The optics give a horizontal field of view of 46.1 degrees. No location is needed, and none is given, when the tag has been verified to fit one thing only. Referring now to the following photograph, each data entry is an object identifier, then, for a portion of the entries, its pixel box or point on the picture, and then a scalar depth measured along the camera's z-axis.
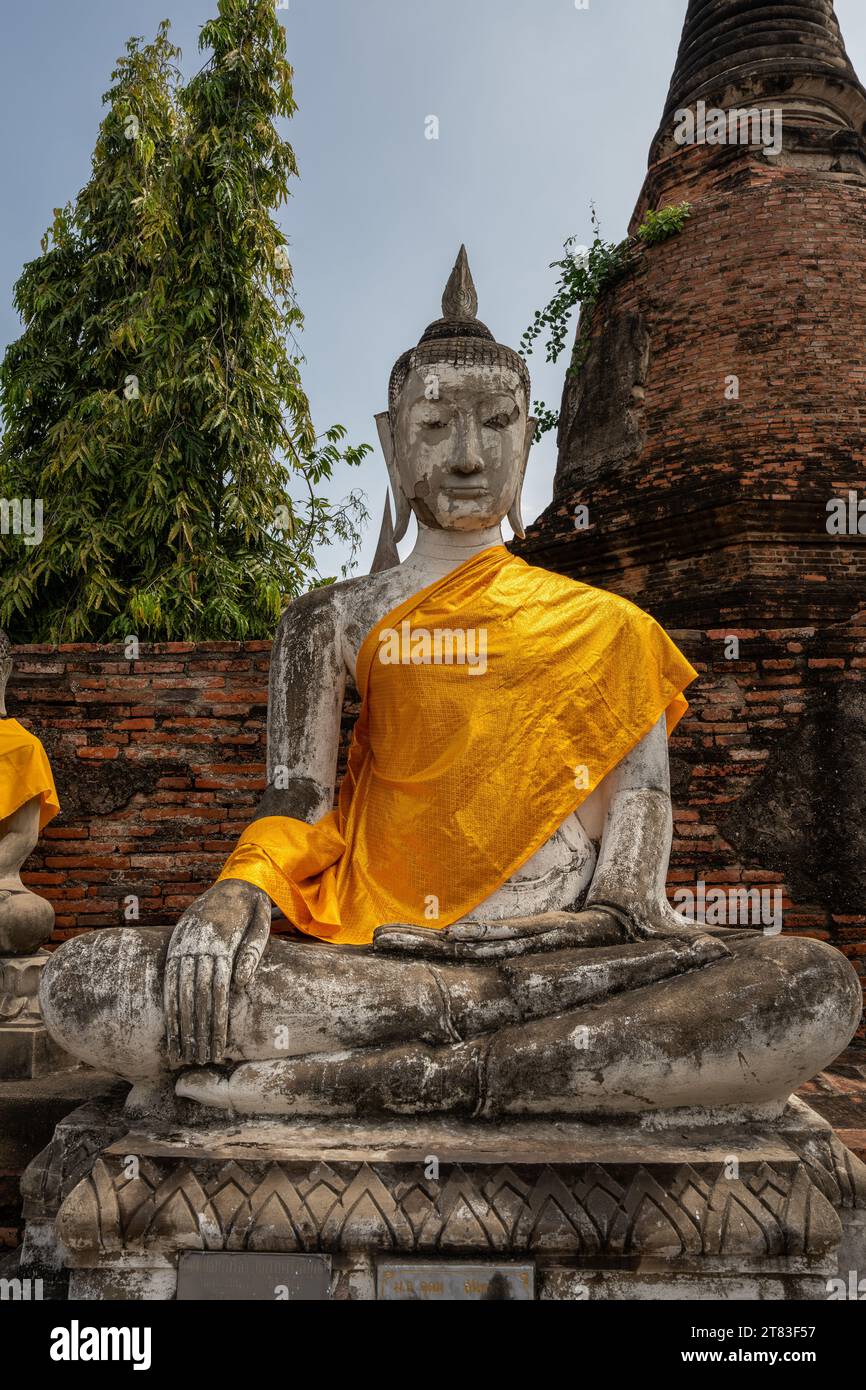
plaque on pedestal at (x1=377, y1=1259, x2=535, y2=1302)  2.02
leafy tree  9.63
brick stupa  7.16
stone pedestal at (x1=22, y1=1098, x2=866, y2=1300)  2.04
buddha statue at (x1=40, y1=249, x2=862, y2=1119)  2.28
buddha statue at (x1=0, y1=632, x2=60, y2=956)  3.74
